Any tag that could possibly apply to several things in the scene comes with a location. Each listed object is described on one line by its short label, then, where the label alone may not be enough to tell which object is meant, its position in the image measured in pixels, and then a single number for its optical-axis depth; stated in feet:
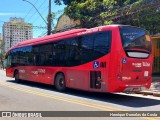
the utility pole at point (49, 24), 94.61
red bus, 37.50
